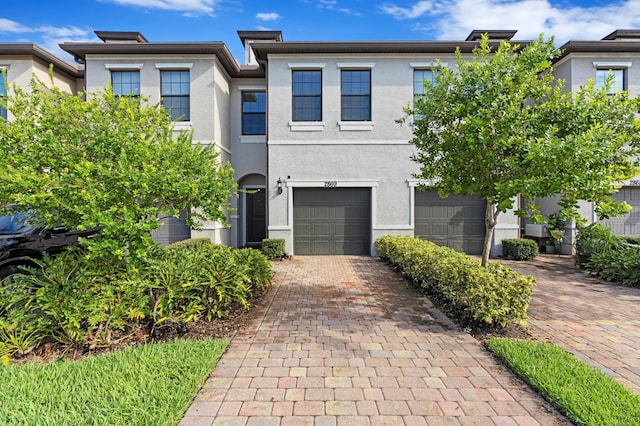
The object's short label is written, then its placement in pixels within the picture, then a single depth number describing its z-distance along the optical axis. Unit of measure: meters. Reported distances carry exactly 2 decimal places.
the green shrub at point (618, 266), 7.79
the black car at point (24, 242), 5.95
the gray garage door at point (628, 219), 12.08
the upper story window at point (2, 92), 12.16
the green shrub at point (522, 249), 11.31
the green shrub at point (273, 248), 11.42
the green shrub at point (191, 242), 9.79
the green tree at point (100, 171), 3.93
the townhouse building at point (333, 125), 11.88
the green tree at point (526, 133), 4.31
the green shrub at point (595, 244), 8.81
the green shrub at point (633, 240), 9.82
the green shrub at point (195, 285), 4.68
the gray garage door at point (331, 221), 12.31
